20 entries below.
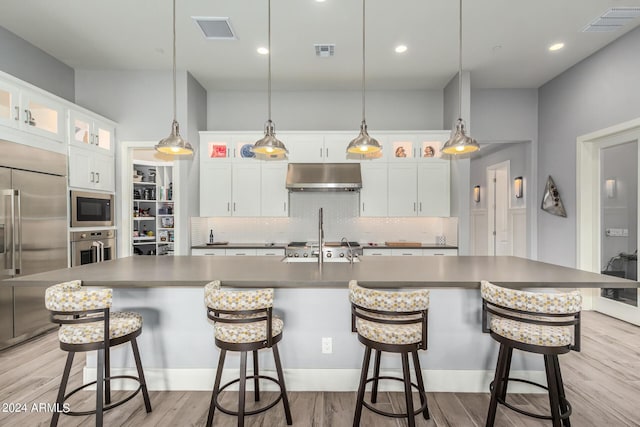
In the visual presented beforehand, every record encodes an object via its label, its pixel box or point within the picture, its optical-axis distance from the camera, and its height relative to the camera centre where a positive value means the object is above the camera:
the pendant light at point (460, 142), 2.79 +0.58
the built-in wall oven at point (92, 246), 3.88 -0.42
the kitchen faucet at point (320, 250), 2.69 -0.31
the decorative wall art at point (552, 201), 4.79 +0.14
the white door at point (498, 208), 6.50 +0.05
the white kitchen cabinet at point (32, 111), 3.12 +1.03
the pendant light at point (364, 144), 2.86 +0.59
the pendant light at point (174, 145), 2.84 +0.58
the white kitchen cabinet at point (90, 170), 3.88 +0.54
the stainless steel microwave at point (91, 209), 3.89 +0.04
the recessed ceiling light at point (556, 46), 3.98 +1.99
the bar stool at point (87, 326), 1.80 -0.66
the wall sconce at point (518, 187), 5.77 +0.41
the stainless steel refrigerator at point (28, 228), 3.13 -0.15
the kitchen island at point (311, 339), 2.45 -0.95
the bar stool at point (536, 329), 1.73 -0.67
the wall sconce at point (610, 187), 4.21 +0.29
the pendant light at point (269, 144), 2.85 +0.58
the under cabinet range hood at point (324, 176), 4.87 +0.52
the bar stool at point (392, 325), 1.81 -0.66
